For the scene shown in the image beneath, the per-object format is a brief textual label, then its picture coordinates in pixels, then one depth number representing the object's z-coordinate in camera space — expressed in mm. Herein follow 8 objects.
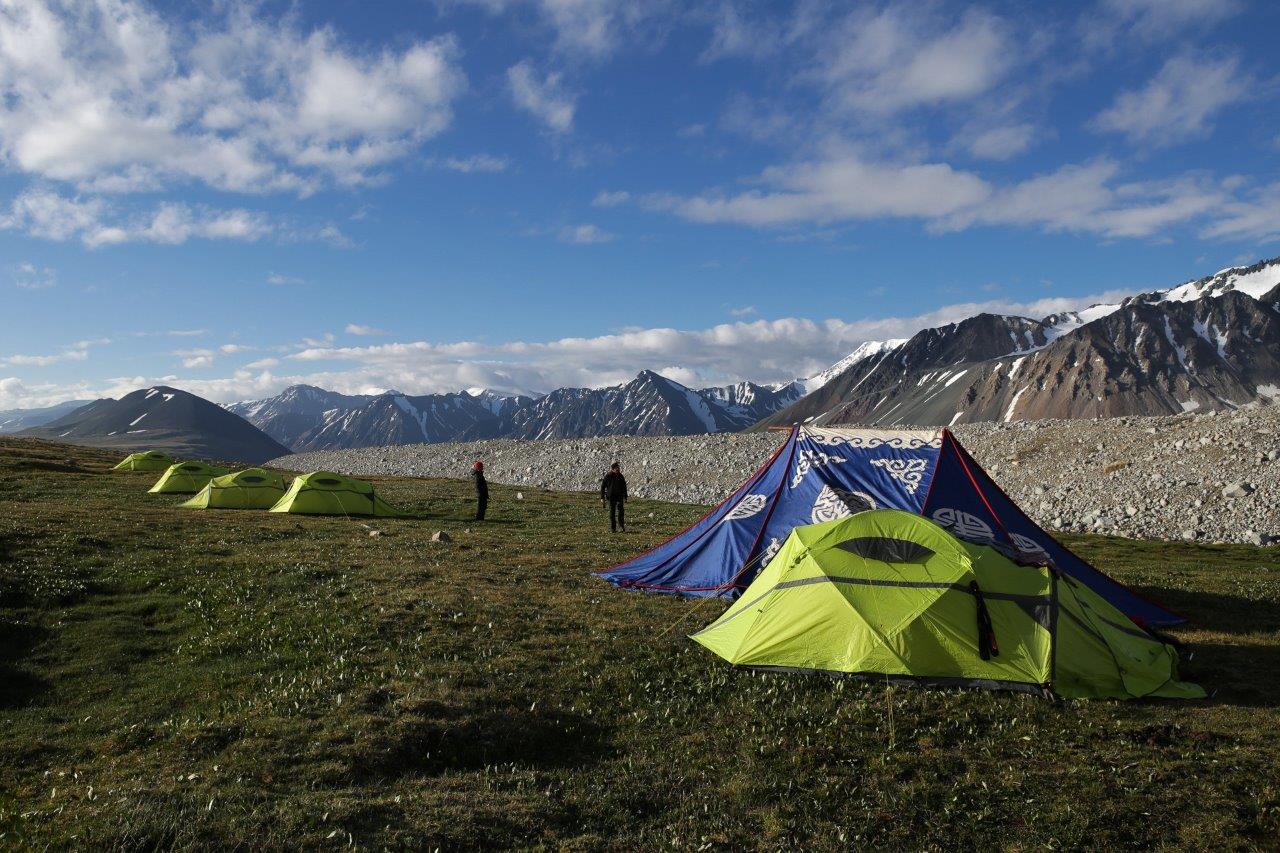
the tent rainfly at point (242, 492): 36094
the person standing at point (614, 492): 30438
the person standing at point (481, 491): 34125
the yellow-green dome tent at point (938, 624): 11328
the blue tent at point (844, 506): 16156
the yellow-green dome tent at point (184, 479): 42500
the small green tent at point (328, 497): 34938
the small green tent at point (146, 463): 56969
